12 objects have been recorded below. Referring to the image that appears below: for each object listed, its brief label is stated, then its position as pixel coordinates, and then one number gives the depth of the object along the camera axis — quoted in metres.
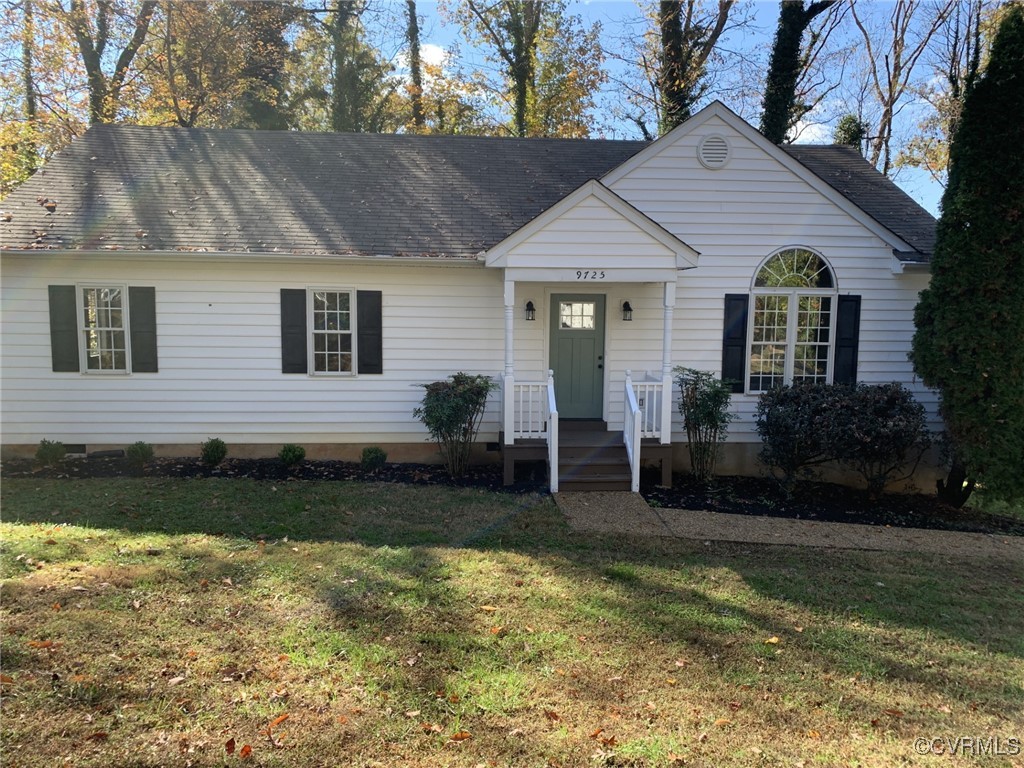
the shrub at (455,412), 8.83
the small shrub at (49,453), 8.88
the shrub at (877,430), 8.27
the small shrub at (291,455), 9.09
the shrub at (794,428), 8.47
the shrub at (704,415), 9.02
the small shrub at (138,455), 9.01
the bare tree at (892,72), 24.25
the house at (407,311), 9.23
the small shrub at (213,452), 9.05
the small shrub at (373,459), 9.29
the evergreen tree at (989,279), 7.75
